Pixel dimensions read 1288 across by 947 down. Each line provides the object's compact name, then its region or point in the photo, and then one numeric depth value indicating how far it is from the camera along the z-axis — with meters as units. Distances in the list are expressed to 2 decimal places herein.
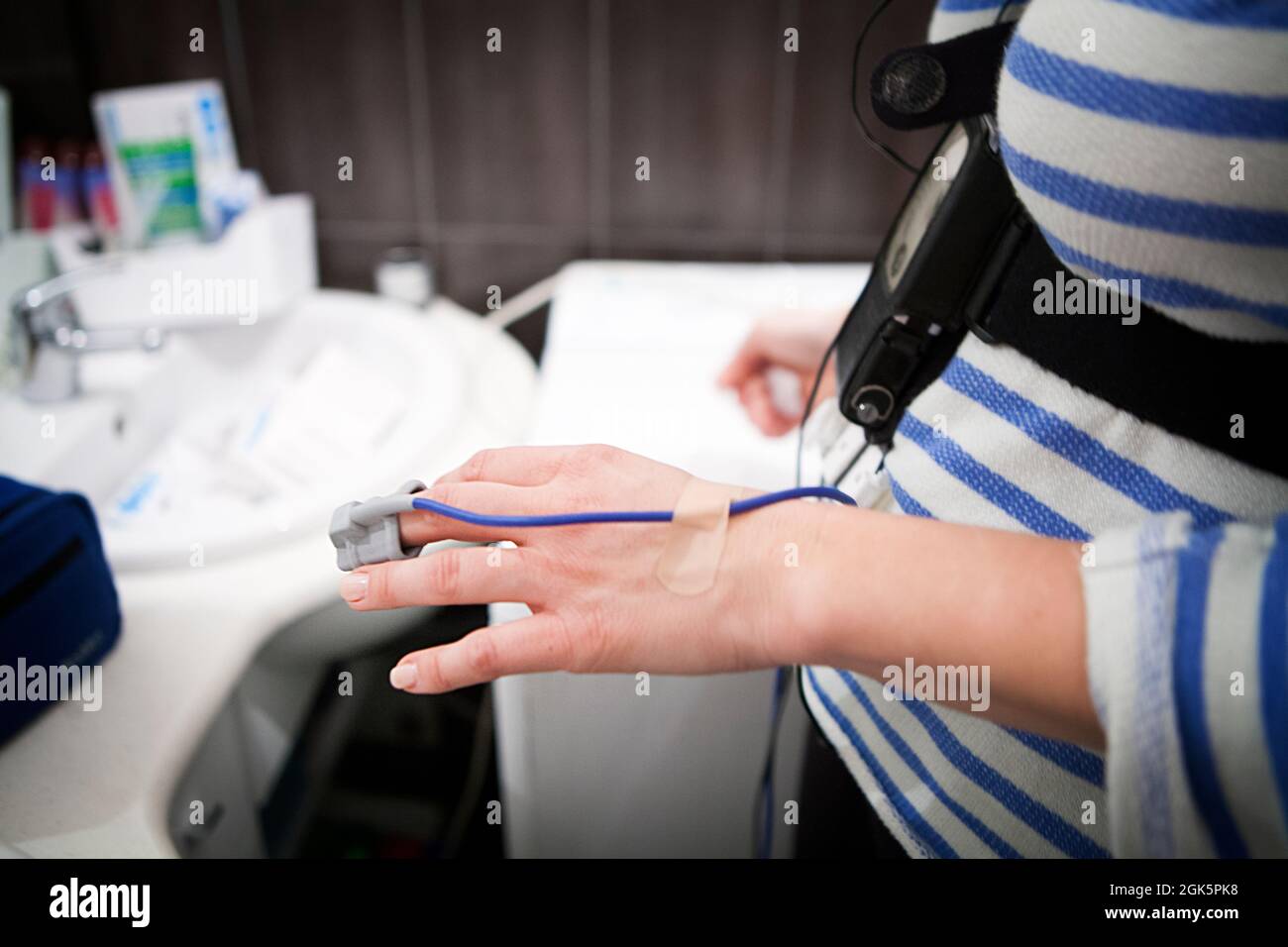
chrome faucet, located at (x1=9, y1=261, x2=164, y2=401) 0.81
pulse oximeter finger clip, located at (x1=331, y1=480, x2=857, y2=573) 0.35
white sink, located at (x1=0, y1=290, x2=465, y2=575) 0.71
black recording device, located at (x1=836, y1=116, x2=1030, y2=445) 0.41
